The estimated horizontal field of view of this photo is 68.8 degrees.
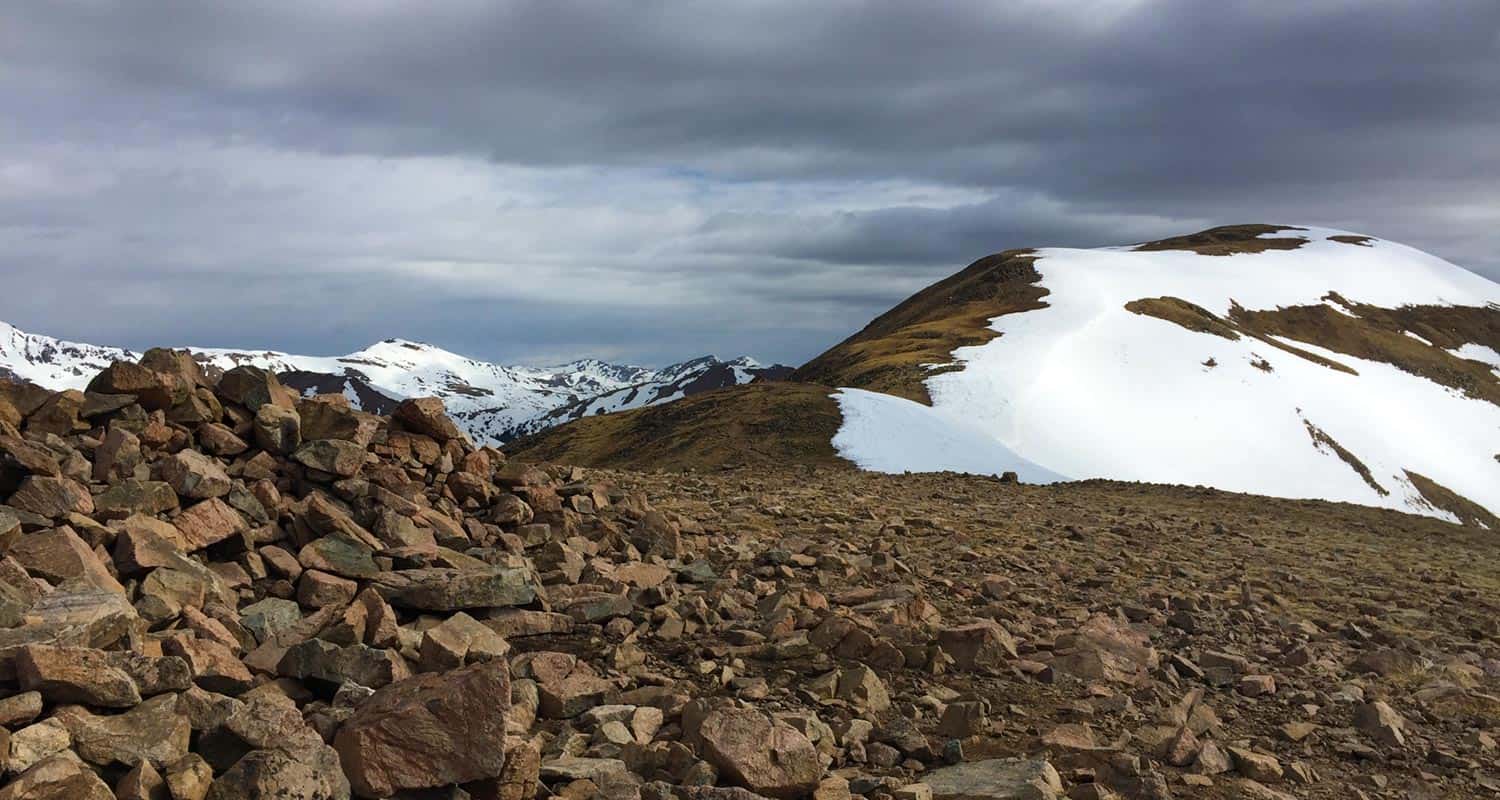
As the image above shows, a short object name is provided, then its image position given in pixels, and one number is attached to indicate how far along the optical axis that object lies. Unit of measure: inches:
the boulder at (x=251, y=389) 591.2
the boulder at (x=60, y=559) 384.2
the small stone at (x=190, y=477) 496.7
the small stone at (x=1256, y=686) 478.9
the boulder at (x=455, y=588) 454.0
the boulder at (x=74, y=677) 281.4
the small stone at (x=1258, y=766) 380.8
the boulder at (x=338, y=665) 363.3
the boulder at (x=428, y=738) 287.0
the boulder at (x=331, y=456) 562.3
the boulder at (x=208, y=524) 466.3
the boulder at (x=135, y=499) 461.4
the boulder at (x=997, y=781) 322.7
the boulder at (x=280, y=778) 263.3
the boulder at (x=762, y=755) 319.9
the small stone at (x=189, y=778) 261.0
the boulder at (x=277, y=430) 570.6
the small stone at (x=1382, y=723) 430.9
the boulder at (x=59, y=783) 247.4
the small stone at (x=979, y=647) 464.4
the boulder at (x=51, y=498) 439.2
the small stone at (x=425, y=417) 642.8
